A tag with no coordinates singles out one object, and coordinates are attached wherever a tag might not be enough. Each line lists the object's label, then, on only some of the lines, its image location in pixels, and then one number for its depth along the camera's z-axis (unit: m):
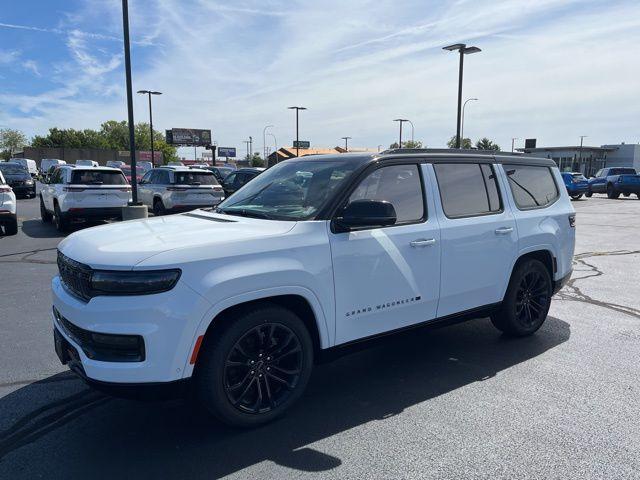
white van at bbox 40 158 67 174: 52.73
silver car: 14.14
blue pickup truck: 31.20
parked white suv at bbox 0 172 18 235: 11.48
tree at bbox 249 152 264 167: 95.38
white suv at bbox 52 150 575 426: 2.90
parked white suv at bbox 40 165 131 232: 12.82
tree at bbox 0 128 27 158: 125.50
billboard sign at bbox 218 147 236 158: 104.62
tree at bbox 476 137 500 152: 84.78
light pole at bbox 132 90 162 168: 40.53
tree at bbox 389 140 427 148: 79.36
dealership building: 82.38
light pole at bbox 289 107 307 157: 49.62
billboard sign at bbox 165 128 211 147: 89.94
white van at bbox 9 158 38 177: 45.03
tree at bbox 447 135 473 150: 74.36
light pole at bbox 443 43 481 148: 22.66
